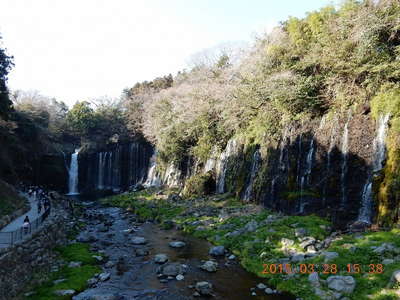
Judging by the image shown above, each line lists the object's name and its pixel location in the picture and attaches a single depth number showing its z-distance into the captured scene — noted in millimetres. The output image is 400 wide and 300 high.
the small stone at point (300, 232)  14906
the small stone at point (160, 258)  14953
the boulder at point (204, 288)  11312
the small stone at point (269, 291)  11418
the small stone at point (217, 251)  15883
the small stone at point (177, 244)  17625
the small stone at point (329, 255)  11901
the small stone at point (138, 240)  18548
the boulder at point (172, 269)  13312
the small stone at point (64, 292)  11581
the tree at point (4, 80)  24638
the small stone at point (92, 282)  12578
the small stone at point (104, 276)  13008
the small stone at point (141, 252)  16256
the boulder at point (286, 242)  14400
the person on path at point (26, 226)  17047
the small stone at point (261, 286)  11821
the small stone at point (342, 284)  10173
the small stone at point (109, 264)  14636
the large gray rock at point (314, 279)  10953
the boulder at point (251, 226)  17670
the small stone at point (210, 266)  13625
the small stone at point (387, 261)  10641
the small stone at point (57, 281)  12664
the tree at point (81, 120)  59475
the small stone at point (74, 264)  14495
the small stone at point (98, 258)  15556
